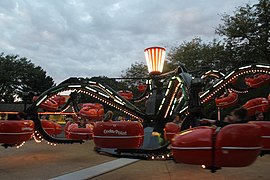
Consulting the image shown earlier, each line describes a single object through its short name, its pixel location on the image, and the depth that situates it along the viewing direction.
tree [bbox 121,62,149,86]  35.81
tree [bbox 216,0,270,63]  18.89
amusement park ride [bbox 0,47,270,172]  3.52
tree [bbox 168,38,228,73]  21.61
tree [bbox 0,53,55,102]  39.41
